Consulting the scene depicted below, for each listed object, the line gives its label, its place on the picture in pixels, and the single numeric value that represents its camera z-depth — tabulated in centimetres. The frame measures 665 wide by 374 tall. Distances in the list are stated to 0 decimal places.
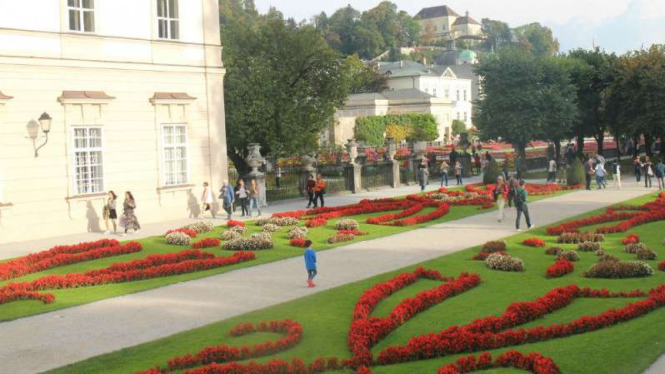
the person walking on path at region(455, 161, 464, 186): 4259
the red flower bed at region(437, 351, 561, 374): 1032
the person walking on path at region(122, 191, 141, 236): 2617
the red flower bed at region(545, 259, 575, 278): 1694
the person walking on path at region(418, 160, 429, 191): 3925
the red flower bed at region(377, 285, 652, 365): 1143
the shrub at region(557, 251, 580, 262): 1898
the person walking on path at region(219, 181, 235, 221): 2991
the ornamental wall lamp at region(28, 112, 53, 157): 2533
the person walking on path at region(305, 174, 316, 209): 3262
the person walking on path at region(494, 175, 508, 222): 2691
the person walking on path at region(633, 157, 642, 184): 4020
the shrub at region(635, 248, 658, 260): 1866
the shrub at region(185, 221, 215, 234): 2598
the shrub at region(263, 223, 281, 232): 2584
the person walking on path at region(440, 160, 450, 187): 4169
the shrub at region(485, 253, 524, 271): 1786
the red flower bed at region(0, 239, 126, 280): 1952
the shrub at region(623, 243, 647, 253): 1923
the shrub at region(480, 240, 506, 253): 2031
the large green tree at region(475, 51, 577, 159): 4844
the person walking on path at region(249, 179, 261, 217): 3094
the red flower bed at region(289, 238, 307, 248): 2277
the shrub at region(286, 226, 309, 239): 2395
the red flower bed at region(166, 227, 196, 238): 2487
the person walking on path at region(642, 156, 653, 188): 3781
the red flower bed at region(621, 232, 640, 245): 2102
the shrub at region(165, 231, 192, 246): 2341
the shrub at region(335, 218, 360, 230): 2569
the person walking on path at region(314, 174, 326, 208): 3262
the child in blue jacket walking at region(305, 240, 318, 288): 1666
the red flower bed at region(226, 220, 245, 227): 2710
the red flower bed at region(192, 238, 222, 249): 2280
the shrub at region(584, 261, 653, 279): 1659
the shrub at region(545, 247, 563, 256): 1981
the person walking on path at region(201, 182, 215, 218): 3020
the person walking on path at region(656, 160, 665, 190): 3619
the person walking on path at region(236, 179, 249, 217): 3096
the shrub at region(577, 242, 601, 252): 2044
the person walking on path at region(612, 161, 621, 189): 3753
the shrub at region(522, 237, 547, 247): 2136
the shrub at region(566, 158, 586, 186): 3962
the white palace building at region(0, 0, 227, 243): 2531
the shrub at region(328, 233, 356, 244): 2330
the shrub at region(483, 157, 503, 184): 4056
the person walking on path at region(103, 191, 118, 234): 2627
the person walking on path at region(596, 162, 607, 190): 3709
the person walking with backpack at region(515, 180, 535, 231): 2464
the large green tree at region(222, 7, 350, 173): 4119
